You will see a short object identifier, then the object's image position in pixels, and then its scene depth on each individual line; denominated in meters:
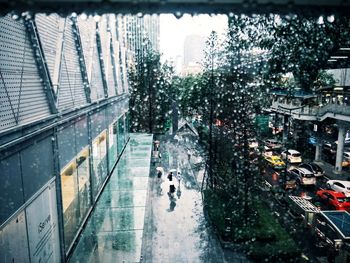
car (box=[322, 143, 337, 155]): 26.10
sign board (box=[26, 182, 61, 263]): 5.31
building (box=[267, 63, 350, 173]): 20.97
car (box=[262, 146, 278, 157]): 23.00
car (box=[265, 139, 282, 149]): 26.77
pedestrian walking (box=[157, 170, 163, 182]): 17.39
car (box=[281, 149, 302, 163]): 23.00
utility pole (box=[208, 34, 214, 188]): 13.92
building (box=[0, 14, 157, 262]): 4.52
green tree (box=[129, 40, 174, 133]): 33.72
